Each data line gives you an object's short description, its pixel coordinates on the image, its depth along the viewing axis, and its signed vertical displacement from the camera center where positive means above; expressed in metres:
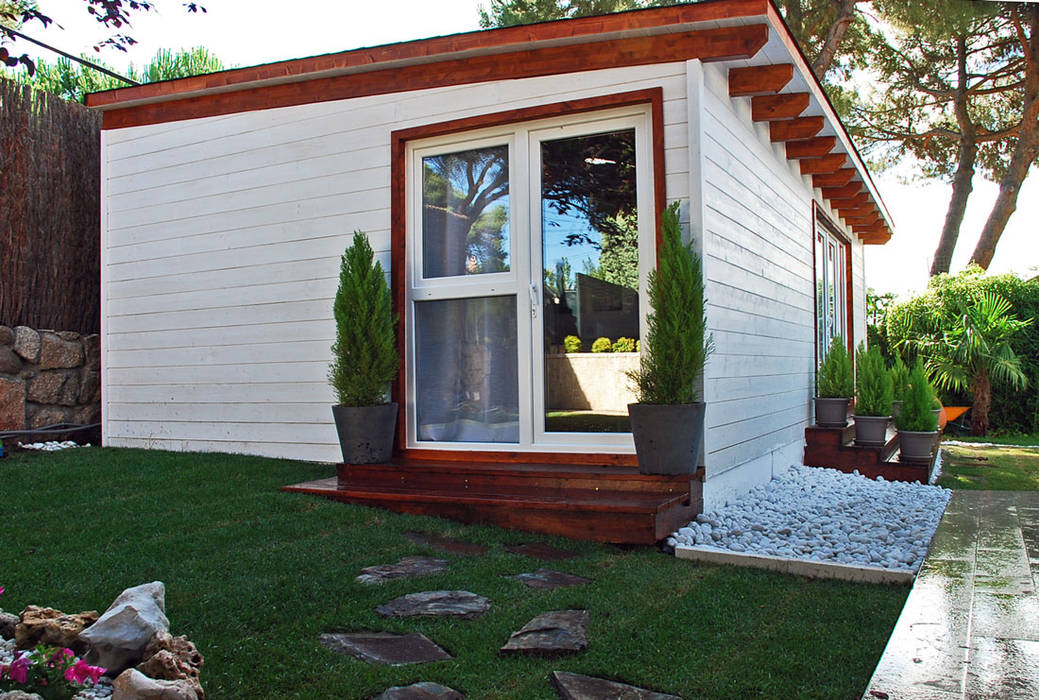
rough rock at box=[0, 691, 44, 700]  1.78 -0.70
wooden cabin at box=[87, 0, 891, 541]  4.66 +0.89
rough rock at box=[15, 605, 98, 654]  2.22 -0.71
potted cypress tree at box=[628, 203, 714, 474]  4.20 +0.01
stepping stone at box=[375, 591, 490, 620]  2.88 -0.85
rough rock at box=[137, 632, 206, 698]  2.08 -0.76
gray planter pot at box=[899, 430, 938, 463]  6.50 -0.62
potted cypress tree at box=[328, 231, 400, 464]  5.00 +0.07
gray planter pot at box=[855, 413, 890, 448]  6.80 -0.51
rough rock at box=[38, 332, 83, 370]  6.59 +0.20
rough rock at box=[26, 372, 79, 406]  6.52 -0.10
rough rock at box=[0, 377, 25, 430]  6.23 -0.21
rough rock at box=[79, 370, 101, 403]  6.93 -0.09
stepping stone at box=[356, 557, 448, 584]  3.27 -0.82
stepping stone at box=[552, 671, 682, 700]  2.20 -0.88
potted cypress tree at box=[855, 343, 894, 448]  6.81 -0.31
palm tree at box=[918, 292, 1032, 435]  10.97 +0.20
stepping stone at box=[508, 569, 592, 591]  3.26 -0.85
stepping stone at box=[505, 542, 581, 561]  3.72 -0.84
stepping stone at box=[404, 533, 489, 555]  3.76 -0.82
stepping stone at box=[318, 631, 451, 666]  2.47 -0.86
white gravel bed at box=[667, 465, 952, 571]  3.78 -0.85
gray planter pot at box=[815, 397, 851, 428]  7.38 -0.40
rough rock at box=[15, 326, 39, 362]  6.41 +0.26
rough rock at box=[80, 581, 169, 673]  2.14 -0.69
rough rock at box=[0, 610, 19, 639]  2.33 -0.72
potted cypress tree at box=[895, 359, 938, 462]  6.51 -0.43
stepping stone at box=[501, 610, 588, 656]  2.54 -0.87
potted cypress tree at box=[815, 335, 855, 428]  7.41 -0.18
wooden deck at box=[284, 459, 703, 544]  3.95 -0.66
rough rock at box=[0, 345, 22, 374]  6.30 +0.12
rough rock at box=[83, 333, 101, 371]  6.98 +0.21
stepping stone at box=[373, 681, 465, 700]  2.20 -0.88
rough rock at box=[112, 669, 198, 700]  1.90 -0.74
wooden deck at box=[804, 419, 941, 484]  6.38 -0.74
